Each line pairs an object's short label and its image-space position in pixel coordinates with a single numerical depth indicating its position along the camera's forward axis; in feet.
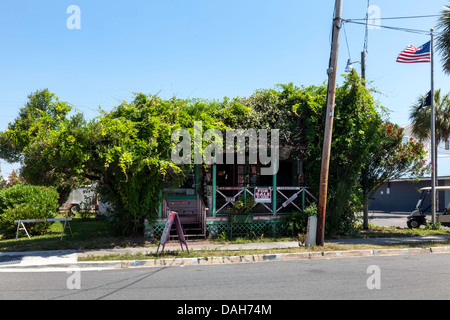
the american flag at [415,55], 53.06
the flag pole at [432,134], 55.18
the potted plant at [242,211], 43.40
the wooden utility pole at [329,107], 36.37
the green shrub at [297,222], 44.96
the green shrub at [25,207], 44.62
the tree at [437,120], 81.10
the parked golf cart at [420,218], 58.03
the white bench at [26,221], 41.41
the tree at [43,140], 34.22
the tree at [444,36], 57.16
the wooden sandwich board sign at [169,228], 31.55
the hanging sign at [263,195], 44.93
